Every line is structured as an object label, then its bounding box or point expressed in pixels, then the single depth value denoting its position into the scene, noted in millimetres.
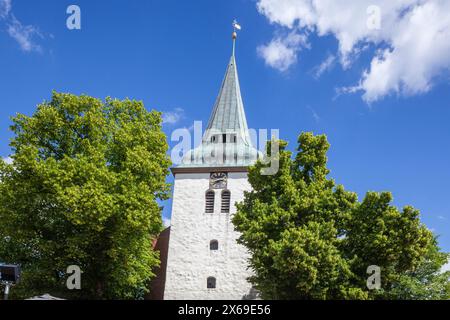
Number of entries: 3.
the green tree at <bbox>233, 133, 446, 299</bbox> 17375
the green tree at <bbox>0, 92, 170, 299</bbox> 21031
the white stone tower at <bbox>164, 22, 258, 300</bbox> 29156
